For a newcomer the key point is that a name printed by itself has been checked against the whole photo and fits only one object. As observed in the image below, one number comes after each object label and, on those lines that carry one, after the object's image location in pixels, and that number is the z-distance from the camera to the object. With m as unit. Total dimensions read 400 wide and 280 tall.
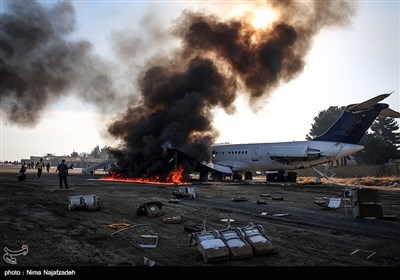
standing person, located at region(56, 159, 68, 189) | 22.32
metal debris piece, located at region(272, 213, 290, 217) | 12.69
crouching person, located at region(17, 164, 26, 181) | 30.45
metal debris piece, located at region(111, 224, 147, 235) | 9.25
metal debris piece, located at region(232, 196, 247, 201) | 17.39
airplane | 32.72
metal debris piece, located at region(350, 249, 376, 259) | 7.19
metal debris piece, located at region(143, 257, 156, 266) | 6.33
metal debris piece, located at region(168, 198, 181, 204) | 16.19
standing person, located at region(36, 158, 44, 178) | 34.94
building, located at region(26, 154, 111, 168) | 146.23
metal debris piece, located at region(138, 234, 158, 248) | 7.93
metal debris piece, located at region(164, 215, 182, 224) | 10.85
